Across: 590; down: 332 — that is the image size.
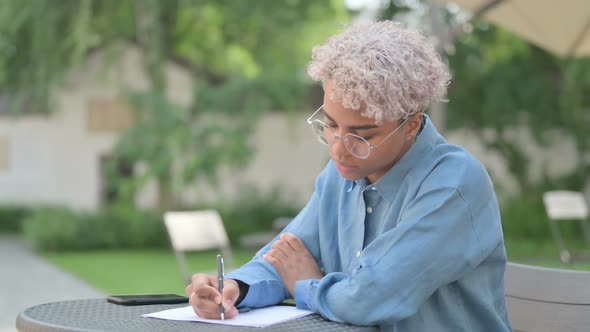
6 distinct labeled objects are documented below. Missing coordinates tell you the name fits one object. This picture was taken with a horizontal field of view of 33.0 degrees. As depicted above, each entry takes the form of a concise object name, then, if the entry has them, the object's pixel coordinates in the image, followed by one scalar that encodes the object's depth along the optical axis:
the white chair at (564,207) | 11.18
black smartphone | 2.58
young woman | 2.27
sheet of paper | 2.35
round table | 2.23
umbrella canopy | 7.38
